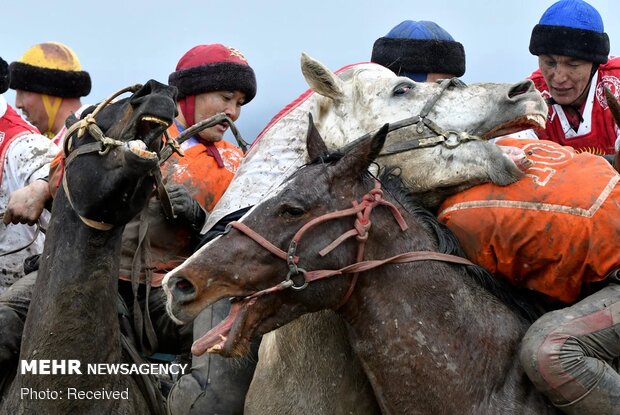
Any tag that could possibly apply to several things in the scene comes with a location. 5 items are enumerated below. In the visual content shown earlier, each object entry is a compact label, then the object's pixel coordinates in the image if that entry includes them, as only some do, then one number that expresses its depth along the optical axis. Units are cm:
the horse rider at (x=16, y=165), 1449
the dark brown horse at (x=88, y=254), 1149
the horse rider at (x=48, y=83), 1808
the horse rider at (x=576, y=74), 1295
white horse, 1052
